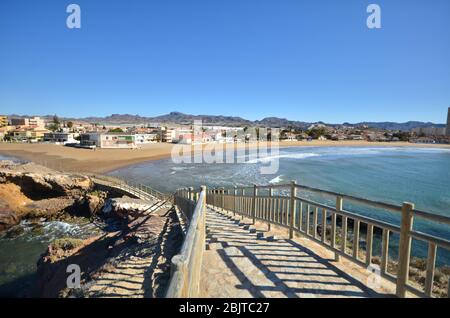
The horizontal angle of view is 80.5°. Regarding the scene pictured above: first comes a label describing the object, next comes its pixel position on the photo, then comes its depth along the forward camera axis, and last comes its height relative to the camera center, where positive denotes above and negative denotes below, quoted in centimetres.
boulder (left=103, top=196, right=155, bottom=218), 1697 -479
